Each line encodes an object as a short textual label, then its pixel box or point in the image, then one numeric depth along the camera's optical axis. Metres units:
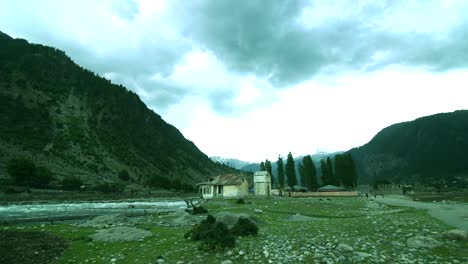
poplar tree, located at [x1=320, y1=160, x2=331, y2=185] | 109.94
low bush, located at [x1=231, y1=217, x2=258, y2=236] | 15.84
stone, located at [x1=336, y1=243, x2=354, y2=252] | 11.76
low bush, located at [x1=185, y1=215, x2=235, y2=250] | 12.98
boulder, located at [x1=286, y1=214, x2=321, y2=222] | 24.01
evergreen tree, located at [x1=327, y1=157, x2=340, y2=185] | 107.79
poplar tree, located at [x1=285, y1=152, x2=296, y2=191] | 111.69
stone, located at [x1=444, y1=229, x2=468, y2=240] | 12.77
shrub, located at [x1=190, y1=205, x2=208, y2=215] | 34.53
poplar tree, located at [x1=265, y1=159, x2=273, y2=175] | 119.69
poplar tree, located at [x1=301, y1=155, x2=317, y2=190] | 111.19
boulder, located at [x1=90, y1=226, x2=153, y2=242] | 17.02
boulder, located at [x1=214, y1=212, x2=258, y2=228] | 18.59
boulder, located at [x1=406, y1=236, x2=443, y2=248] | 11.84
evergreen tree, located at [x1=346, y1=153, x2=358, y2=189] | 105.81
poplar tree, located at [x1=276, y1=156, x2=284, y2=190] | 116.22
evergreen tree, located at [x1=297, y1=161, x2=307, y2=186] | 118.89
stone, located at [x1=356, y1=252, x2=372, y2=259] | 10.89
